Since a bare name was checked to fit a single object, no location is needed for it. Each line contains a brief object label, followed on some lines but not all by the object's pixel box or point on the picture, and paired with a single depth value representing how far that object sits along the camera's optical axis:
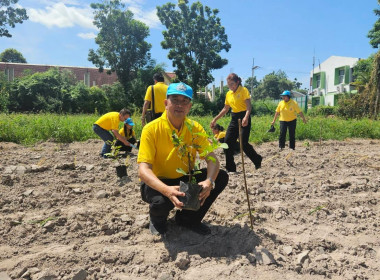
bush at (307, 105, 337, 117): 22.07
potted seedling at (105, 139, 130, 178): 4.29
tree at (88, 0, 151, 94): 25.47
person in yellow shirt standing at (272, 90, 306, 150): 6.76
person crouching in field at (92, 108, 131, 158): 5.75
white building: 28.52
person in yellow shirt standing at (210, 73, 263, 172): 4.55
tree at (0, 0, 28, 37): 24.00
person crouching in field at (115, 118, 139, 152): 6.32
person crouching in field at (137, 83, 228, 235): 2.19
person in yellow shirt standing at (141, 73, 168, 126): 5.13
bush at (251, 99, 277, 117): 23.92
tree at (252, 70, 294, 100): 47.56
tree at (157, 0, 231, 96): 25.50
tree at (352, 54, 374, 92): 21.01
